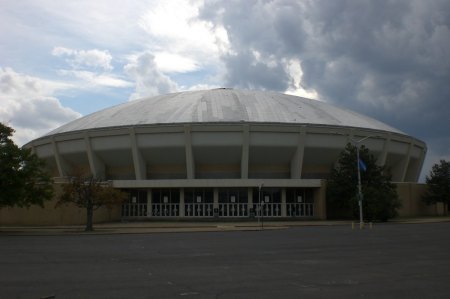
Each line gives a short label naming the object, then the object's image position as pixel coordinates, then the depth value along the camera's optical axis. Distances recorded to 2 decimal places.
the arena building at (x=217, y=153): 47.69
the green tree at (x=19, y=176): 30.73
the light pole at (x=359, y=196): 36.55
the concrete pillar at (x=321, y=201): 47.62
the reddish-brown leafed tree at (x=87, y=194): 34.51
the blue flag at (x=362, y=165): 39.76
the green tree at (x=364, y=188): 43.47
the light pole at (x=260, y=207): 45.04
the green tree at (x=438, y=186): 55.16
